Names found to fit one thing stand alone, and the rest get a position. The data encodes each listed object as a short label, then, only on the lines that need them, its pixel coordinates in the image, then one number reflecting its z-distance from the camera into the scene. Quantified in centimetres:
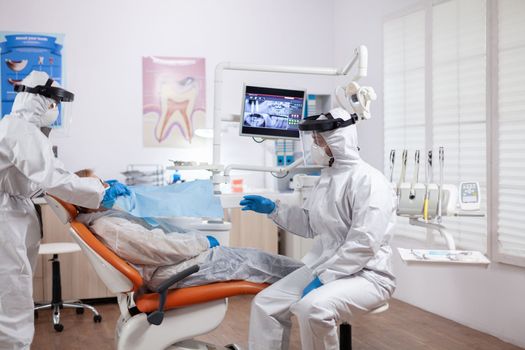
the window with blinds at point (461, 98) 359
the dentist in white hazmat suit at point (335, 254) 227
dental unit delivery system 290
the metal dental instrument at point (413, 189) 292
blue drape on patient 247
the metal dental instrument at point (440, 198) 288
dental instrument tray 249
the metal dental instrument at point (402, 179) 296
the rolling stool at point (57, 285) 376
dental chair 230
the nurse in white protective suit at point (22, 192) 255
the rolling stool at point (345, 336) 252
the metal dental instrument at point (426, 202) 290
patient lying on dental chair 233
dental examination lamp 282
